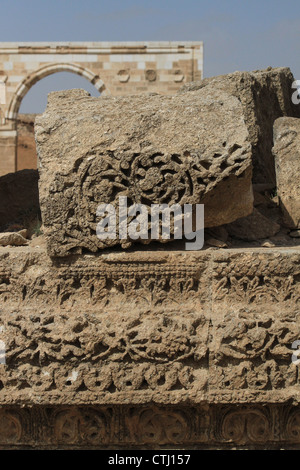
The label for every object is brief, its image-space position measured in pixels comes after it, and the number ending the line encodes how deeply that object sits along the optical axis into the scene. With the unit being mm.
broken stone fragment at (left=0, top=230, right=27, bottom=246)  3041
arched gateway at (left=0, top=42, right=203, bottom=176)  15734
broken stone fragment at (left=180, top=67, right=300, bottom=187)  3500
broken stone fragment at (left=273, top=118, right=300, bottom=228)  3156
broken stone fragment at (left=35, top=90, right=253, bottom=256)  2662
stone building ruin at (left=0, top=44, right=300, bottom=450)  2611
